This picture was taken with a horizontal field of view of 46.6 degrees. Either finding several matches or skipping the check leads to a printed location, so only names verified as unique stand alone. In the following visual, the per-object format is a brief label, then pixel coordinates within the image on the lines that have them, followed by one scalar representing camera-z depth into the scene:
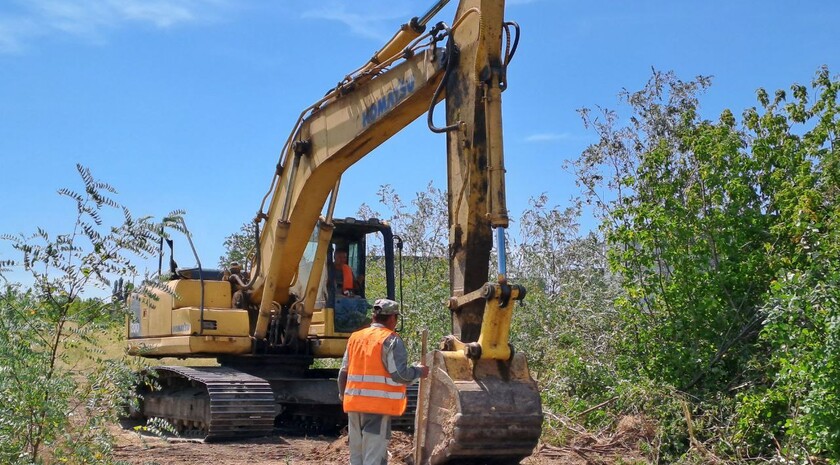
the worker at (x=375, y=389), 7.10
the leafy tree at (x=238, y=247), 25.36
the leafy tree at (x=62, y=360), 6.66
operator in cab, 13.27
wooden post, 7.37
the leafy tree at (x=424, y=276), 17.05
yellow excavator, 7.10
